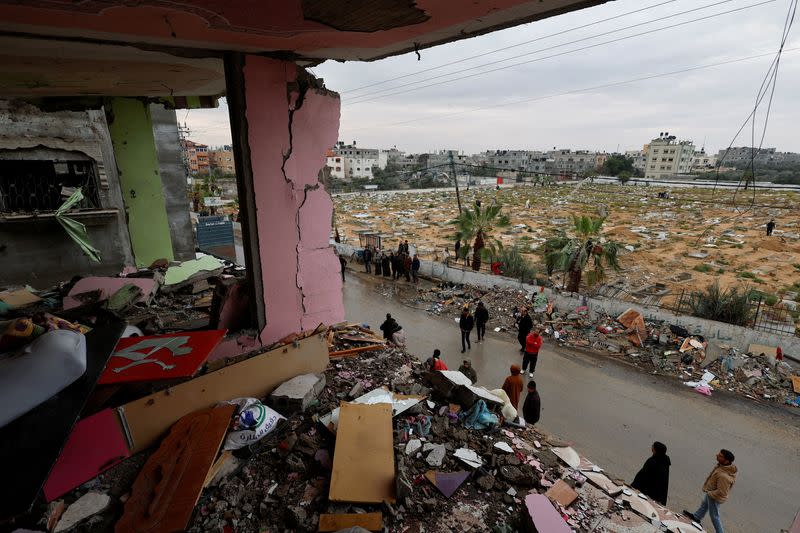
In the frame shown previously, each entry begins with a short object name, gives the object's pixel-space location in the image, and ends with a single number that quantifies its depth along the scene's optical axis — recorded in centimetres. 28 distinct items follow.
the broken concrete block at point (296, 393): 330
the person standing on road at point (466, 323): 901
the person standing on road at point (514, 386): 572
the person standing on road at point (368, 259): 1680
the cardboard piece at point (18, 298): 544
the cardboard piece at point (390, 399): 334
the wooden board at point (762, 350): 840
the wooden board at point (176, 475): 227
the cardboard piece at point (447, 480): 270
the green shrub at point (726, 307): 1026
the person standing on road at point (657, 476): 424
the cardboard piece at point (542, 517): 242
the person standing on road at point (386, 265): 1591
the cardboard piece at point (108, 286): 547
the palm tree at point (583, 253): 1216
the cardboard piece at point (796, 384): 750
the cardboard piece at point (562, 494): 277
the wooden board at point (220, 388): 278
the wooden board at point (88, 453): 243
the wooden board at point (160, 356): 278
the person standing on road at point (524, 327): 885
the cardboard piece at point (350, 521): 232
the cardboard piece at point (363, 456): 252
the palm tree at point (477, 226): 1504
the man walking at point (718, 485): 416
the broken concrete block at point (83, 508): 227
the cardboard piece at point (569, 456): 335
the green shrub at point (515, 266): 1511
